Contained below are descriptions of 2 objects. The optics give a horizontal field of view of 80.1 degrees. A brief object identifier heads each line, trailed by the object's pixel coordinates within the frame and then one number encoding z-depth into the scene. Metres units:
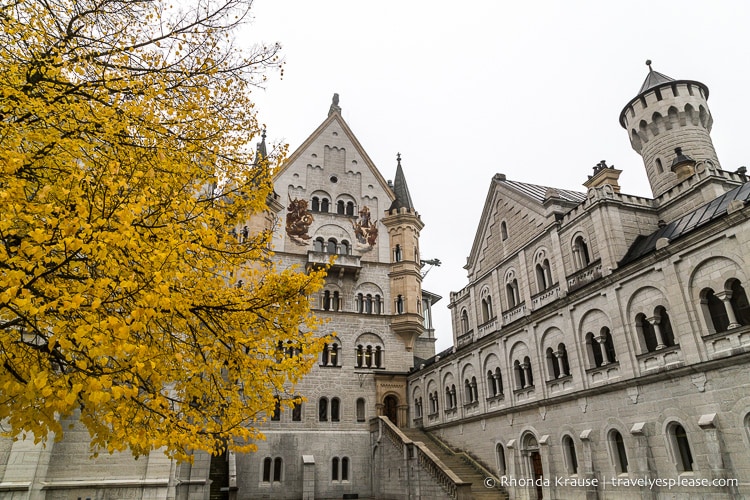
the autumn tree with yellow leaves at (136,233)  5.08
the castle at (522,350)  14.25
